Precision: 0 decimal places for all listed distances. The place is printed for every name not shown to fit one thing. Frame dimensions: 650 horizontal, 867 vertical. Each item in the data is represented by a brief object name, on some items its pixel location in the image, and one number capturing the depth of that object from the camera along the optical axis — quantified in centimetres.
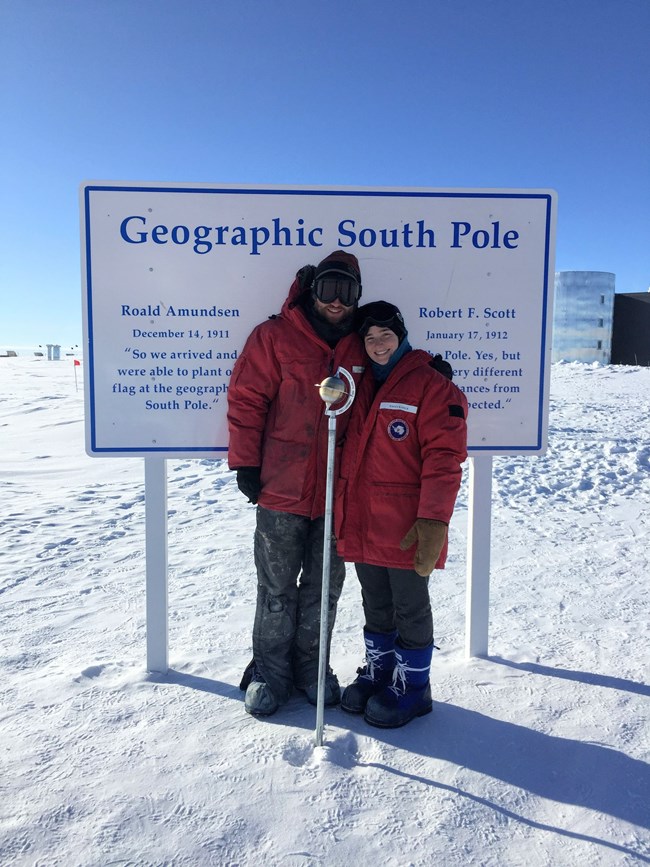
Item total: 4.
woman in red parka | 219
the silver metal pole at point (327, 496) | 200
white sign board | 270
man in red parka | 240
